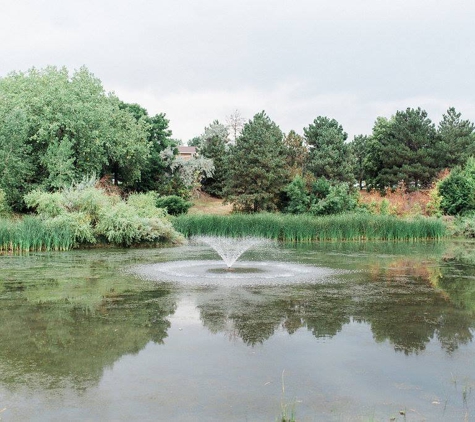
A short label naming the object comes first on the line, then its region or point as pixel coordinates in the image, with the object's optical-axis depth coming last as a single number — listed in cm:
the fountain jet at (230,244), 1828
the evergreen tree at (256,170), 4178
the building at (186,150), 7119
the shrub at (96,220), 2172
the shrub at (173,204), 3481
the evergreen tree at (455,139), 4906
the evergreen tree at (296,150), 5053
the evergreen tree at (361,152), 6119
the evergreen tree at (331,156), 4722
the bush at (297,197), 4016
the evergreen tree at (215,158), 5172
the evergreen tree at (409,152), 4906
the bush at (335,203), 3859
